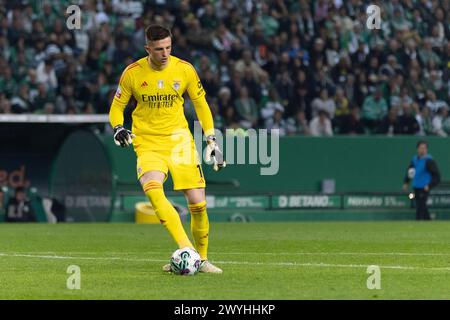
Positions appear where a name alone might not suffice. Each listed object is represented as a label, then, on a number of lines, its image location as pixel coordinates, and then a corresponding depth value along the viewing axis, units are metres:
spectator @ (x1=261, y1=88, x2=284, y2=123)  27.89
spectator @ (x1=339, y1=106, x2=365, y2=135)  28.61
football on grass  12.06
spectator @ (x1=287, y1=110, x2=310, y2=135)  28.17
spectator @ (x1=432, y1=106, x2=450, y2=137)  29.17
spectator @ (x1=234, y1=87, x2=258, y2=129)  27.44
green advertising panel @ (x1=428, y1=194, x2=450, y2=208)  28.16
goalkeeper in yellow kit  12.60
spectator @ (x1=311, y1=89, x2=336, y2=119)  28.42
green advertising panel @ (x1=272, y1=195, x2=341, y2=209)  27.38
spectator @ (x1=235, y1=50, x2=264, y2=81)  28.42
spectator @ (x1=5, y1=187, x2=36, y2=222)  25.53
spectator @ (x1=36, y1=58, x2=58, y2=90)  26.70
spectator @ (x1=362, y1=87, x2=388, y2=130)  28.86
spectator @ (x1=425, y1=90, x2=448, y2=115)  29.44
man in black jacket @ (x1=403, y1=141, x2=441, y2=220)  26.81
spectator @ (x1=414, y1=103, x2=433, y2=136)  29.22
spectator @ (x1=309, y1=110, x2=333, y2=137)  28.22
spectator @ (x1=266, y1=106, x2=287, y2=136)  27.66
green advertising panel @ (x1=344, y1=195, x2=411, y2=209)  27.80
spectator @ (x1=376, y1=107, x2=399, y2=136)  28.88
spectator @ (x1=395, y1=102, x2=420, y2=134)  28.88
